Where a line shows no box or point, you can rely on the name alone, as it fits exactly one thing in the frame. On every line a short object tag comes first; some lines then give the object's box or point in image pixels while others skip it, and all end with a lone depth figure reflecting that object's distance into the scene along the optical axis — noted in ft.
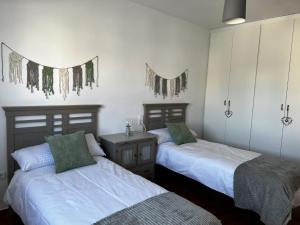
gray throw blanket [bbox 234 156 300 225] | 7.20
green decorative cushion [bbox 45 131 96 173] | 7.41
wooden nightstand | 9.52
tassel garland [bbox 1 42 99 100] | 7.98
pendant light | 6.83
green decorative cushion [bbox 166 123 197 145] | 11.36
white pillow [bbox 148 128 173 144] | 11.31
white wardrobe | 11.56
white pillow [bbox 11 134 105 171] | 7.36
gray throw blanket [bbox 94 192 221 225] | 4.92
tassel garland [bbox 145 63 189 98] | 12.03
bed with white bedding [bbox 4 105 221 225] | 5.20
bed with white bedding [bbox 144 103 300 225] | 7.38
